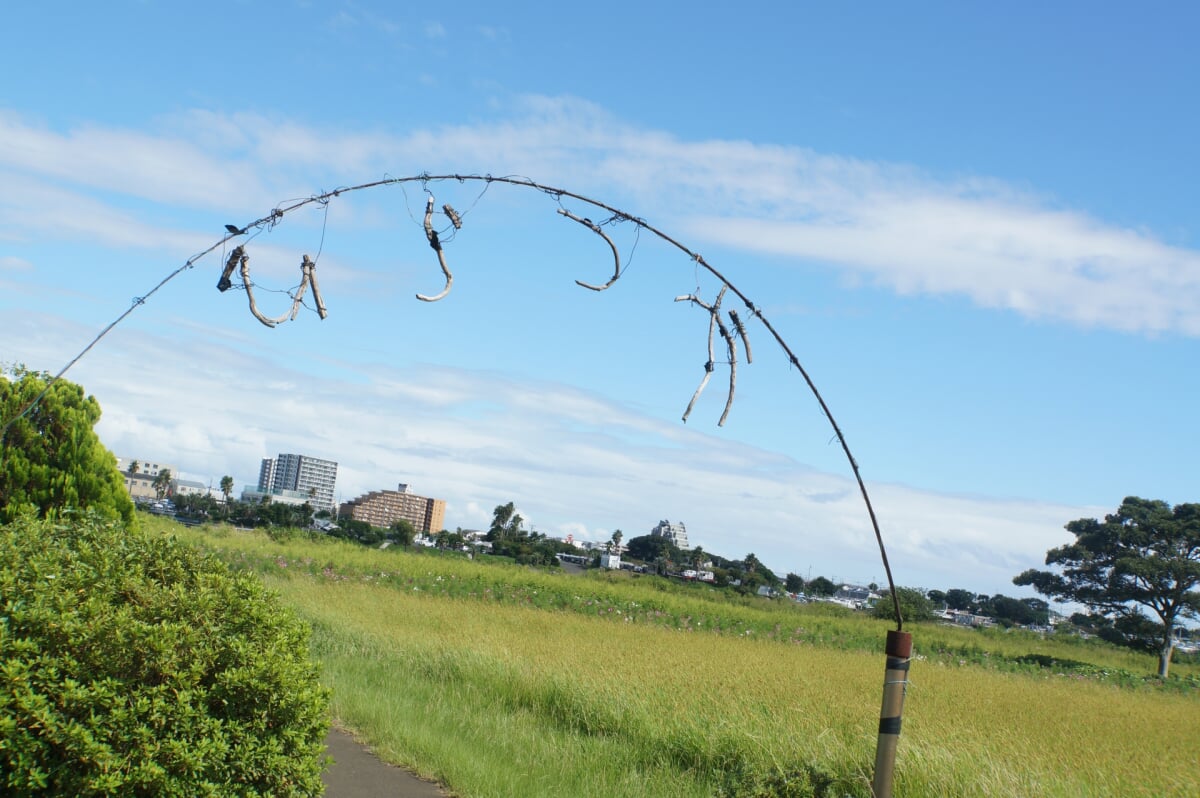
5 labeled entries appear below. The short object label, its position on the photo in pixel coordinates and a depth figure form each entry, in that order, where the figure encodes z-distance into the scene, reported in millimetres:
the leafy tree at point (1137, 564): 34750
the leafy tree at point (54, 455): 10961
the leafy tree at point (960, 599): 89500
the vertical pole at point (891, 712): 4680
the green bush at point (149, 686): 4133
